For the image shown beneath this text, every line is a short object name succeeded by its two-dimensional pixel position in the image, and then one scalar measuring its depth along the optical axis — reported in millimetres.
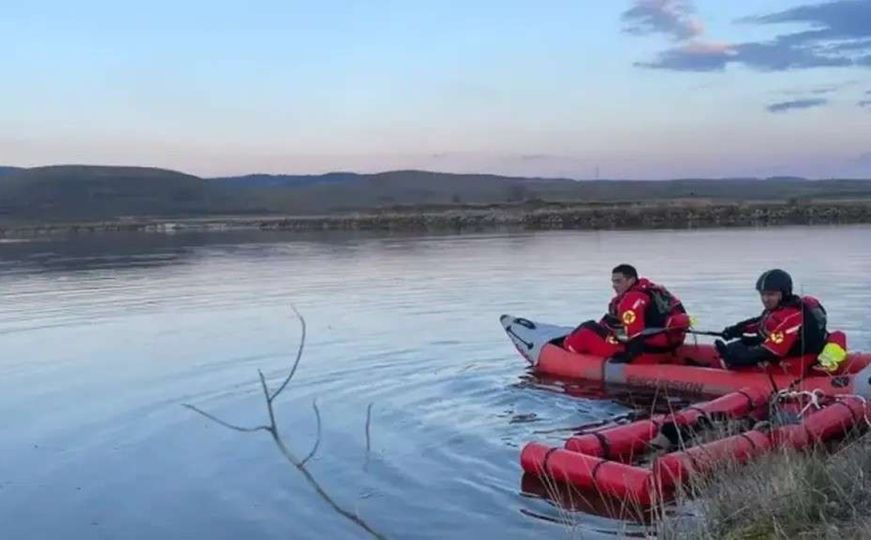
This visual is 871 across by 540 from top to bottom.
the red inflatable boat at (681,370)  11086
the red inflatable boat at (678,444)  7852
